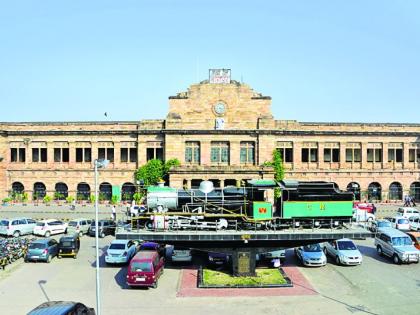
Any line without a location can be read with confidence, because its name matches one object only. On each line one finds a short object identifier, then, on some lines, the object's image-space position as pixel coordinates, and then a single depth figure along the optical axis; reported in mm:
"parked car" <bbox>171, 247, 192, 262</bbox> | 29406
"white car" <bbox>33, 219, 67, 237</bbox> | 39312
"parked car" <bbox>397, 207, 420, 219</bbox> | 47231
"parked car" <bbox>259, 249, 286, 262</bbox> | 28750
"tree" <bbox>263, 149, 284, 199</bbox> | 57719
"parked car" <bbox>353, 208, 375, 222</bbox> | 29625
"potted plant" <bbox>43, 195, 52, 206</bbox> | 59500
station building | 58688
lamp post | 18280
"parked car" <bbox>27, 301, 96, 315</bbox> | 15438
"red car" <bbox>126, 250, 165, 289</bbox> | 23719
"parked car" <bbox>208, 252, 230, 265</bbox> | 28125
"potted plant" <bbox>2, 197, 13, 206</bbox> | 58969
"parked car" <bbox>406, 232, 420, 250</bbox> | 33031
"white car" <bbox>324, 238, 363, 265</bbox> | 29192
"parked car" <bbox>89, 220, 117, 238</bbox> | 39469
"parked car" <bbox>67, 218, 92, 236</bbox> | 41000
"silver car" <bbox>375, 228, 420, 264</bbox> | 29641
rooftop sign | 58906
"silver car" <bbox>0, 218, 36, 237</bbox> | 38344
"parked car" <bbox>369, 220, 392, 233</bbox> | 38041
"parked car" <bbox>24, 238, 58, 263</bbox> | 29984
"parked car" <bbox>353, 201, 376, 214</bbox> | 49844
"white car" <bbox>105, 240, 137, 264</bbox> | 29078
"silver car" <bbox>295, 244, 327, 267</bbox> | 28859
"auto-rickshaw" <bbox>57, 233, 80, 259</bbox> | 31625
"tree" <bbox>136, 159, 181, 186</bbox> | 58406
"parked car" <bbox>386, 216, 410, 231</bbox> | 42219
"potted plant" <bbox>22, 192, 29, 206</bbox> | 60850
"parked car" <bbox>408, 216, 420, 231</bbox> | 42581
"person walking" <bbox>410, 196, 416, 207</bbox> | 58950
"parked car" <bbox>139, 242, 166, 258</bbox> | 28703
